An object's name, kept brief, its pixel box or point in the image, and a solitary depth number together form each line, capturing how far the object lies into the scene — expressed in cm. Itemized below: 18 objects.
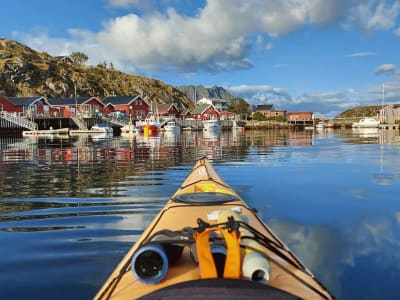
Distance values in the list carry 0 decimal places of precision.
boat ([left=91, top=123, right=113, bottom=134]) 5772
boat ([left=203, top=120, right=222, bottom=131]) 7556
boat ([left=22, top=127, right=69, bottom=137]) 5300
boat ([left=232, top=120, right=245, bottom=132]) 8250
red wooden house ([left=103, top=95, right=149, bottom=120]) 7778
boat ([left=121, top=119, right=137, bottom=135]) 6100
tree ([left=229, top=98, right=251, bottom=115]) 10831
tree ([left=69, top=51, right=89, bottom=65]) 13575
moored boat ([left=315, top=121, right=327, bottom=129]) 10194
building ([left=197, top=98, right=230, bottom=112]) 11182
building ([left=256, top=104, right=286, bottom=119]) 12200
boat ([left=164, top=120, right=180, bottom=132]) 6662
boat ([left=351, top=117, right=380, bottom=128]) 8750
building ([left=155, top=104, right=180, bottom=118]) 8588
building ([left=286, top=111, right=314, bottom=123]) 12479
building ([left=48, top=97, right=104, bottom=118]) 6772
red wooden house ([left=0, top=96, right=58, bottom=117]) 6126
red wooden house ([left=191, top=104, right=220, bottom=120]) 9050
